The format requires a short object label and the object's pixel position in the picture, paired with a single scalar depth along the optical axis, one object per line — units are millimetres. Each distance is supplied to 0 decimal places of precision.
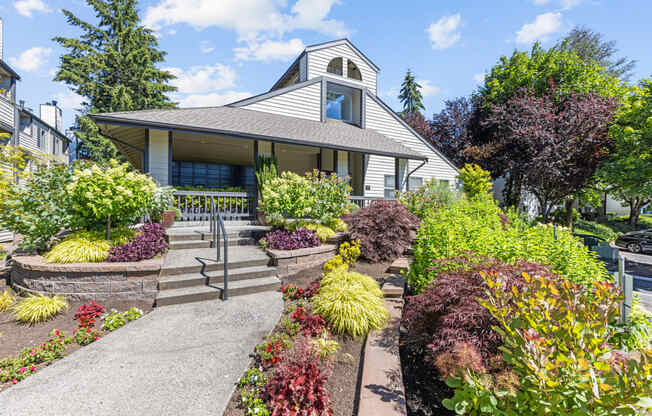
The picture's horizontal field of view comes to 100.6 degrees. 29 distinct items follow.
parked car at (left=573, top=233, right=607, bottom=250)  11022
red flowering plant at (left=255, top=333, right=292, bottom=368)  2807
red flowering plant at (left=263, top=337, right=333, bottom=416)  2189
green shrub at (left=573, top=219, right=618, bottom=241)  17986
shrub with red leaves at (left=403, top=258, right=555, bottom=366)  2283
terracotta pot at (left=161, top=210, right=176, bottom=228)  7071
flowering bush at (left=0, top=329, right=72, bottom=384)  2714
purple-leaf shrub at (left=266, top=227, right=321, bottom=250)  6027
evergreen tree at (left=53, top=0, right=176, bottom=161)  21812
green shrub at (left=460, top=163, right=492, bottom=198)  14000
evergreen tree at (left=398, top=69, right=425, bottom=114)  37250
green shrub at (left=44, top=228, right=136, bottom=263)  4523
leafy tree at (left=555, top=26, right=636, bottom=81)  25094
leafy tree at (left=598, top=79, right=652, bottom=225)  10266
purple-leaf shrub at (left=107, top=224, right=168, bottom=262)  4844
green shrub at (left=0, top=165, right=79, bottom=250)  4867
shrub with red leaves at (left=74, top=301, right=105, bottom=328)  3649
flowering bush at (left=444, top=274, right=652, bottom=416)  1280
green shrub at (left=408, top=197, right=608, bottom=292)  3336
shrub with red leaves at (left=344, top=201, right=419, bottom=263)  6195
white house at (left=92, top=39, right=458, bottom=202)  8711
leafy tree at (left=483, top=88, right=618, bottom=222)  13617
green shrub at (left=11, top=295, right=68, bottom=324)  3739
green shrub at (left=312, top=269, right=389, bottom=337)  3404
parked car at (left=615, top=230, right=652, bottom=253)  13338
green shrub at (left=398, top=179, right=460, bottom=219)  8898
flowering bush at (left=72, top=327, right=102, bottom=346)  3315
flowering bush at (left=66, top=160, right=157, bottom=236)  4824
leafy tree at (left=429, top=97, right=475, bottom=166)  19484
